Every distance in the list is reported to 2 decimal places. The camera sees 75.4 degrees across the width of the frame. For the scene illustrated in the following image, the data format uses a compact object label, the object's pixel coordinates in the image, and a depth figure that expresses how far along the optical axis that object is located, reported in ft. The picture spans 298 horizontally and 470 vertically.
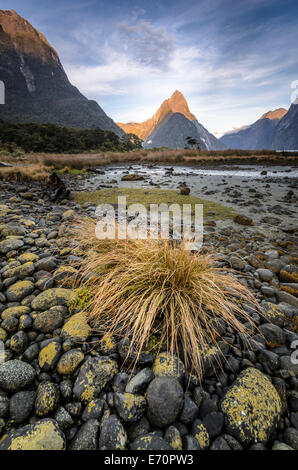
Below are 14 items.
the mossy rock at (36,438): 2.81
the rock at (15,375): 3.44
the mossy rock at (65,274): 6.18
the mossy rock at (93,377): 3.52
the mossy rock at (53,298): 5.08
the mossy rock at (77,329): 4.37
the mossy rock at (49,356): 3.87
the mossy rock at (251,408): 3.22
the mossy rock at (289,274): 7.39
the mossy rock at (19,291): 5.37
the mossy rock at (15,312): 4.71
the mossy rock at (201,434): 3.10
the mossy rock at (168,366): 3.82
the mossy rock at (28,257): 6.95
